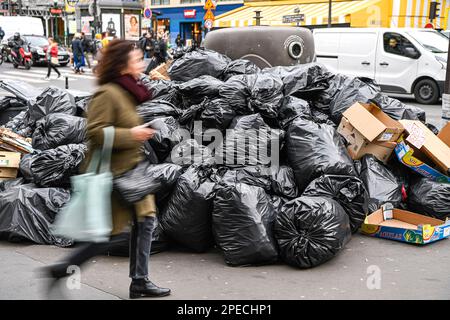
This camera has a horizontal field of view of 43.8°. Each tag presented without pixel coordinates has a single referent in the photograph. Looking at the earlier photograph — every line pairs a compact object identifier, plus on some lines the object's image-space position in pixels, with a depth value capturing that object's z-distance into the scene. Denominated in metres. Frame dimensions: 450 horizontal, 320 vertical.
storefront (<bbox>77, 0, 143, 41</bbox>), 24.12
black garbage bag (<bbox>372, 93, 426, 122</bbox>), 5.79
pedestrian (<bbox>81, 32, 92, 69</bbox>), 23.11
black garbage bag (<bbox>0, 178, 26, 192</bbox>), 4.85
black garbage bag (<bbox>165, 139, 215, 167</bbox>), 4.73
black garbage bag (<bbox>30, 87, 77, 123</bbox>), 6.06
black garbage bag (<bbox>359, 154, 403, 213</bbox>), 4.83
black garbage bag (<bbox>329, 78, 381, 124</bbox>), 5.69
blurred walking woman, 2.99
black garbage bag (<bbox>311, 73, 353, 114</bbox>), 5.86
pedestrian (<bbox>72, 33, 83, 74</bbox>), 20.89
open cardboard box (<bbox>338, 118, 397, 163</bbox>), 5.09
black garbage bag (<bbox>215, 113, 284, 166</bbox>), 4.69
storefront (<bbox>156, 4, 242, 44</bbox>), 36.94
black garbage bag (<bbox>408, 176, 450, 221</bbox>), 4.79
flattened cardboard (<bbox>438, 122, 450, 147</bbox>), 5.40
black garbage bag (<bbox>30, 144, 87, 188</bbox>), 4.72
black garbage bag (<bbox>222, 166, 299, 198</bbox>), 4.52
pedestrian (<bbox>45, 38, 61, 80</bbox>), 18.91
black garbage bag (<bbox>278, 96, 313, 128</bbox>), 5.14
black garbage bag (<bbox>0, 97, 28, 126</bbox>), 7.09
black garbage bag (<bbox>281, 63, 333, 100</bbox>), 5.79
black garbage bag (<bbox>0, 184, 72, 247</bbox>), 4.42
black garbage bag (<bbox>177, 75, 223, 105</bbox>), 5.42
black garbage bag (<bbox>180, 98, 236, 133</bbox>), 4.99
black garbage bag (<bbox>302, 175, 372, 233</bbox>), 4.31
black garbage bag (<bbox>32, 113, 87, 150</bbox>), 5.34
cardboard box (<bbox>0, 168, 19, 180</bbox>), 5.07
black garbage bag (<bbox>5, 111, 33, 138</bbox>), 6.05
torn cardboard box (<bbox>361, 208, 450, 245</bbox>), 4.38
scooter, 23.05
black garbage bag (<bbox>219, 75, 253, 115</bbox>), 5.08
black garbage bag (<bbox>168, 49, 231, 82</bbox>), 6.32
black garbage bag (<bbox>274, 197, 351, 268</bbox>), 3.88
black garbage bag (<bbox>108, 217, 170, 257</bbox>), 4.05
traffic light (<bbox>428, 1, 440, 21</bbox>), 18.95
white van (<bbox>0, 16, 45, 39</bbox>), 27.86
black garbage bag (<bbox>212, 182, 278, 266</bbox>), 3.95
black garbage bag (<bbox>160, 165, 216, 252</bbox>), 4.21
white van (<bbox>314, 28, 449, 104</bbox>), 12.92
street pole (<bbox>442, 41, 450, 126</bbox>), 5.88
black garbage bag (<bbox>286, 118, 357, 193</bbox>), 4.60
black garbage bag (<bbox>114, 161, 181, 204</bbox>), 3.04
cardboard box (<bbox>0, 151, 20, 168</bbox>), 5.04
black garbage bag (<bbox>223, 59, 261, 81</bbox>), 6.11
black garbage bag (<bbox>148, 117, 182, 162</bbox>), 4.90
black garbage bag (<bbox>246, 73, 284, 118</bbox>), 5.05
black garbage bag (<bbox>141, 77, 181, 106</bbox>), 5.78
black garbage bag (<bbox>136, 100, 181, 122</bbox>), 5.34
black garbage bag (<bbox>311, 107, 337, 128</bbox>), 5.41
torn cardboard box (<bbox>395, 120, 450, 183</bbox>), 4.94
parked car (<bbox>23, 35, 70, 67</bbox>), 24.16
